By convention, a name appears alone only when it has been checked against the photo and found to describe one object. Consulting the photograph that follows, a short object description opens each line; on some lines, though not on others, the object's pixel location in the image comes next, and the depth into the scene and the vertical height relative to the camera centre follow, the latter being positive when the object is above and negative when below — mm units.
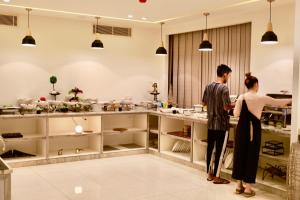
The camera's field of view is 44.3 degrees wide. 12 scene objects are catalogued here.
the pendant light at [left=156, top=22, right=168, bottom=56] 7148 +707
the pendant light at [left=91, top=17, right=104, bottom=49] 6758 +781
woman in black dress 4613 -565
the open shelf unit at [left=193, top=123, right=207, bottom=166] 6203 -929
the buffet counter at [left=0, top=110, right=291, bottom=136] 5345 -497
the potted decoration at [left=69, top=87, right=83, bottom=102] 6995 -108
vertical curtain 6546 +544
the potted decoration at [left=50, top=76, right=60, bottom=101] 6898 +77
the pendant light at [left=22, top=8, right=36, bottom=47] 6051 +738
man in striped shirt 5227 -340
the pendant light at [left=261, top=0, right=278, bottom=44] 5039 +697
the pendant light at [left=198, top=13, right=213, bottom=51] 6145 +701
